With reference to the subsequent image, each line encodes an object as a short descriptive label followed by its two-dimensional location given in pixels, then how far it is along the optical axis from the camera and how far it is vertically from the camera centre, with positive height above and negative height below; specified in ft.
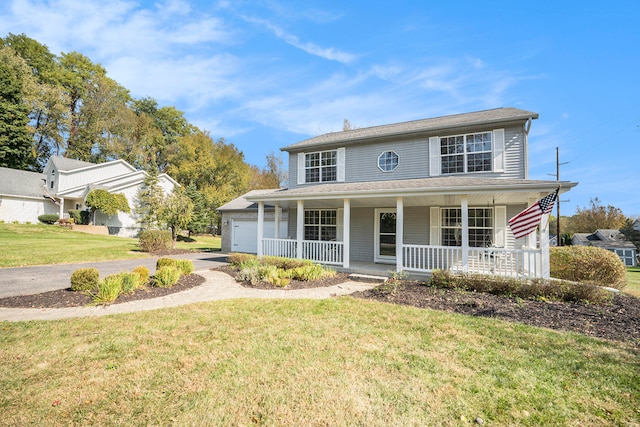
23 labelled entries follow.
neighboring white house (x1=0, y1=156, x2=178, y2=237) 80.23 +10.27
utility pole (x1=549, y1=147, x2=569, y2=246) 77.37 +17.60
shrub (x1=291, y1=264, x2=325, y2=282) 29.88 -4.81
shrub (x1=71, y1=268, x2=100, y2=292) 22.44 -4.39
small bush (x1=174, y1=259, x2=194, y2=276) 28.66 -4.05
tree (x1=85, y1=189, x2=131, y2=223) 74.54 +6.33
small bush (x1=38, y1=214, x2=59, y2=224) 80.74 +1.81
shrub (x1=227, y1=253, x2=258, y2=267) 35.45 -4.03
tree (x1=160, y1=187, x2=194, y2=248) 66.08 +3.35
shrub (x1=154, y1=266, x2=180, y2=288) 24.97 -4.55
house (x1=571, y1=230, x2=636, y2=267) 105.70 -4.48
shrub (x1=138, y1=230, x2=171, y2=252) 54.95 -2.88
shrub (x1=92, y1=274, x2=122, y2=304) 20.51 -4.83
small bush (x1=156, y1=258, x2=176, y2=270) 27.73 -3.64
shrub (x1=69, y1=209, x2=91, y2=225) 79.82 +2.47
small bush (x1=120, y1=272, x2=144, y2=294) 22.46 -4.49
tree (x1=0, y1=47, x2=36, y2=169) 91.35 +38.11
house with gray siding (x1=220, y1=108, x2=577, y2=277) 30.14 +4.05
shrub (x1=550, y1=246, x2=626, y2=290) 28.78 -3.66
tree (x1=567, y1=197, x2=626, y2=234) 130.00 +6.21
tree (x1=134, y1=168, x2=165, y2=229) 79.12 +7.18
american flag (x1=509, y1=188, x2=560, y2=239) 23.56 +1.16
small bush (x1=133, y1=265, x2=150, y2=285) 24.15 -4.16
